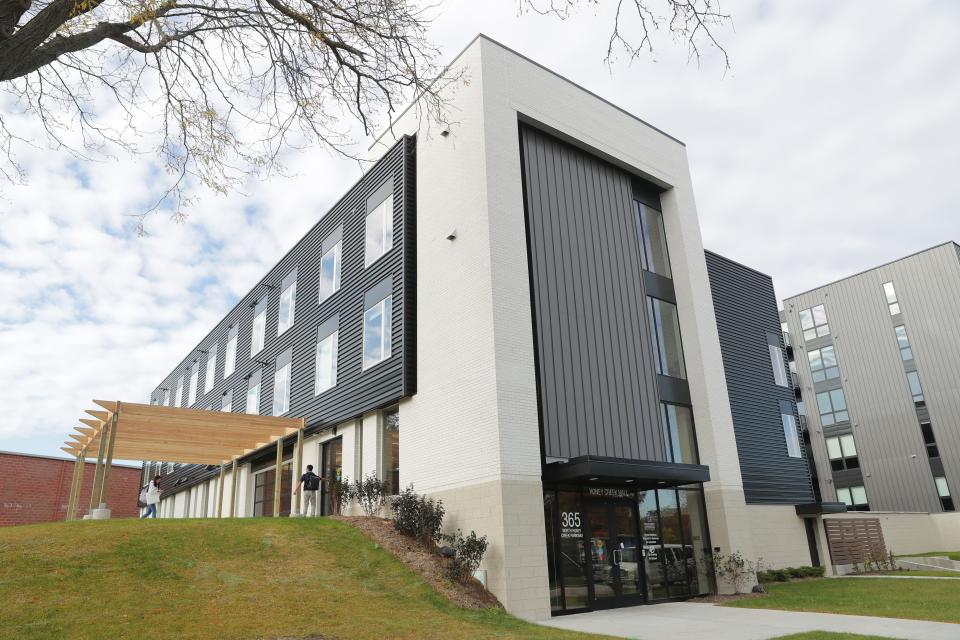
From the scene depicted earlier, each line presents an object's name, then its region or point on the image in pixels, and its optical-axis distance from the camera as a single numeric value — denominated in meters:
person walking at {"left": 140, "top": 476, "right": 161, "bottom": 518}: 20.70
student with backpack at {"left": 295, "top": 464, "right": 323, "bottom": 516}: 18.42
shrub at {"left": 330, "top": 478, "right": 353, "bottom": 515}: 17.92
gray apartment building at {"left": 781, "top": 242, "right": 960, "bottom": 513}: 37.62
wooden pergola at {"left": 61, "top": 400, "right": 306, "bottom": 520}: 17.36
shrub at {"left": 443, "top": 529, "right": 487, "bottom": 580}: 12.68
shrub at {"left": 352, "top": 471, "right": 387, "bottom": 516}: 16.75
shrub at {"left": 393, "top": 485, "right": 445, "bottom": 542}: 14.27
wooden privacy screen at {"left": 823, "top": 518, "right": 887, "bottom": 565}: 24.91
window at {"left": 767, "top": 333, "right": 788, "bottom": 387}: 25.48
